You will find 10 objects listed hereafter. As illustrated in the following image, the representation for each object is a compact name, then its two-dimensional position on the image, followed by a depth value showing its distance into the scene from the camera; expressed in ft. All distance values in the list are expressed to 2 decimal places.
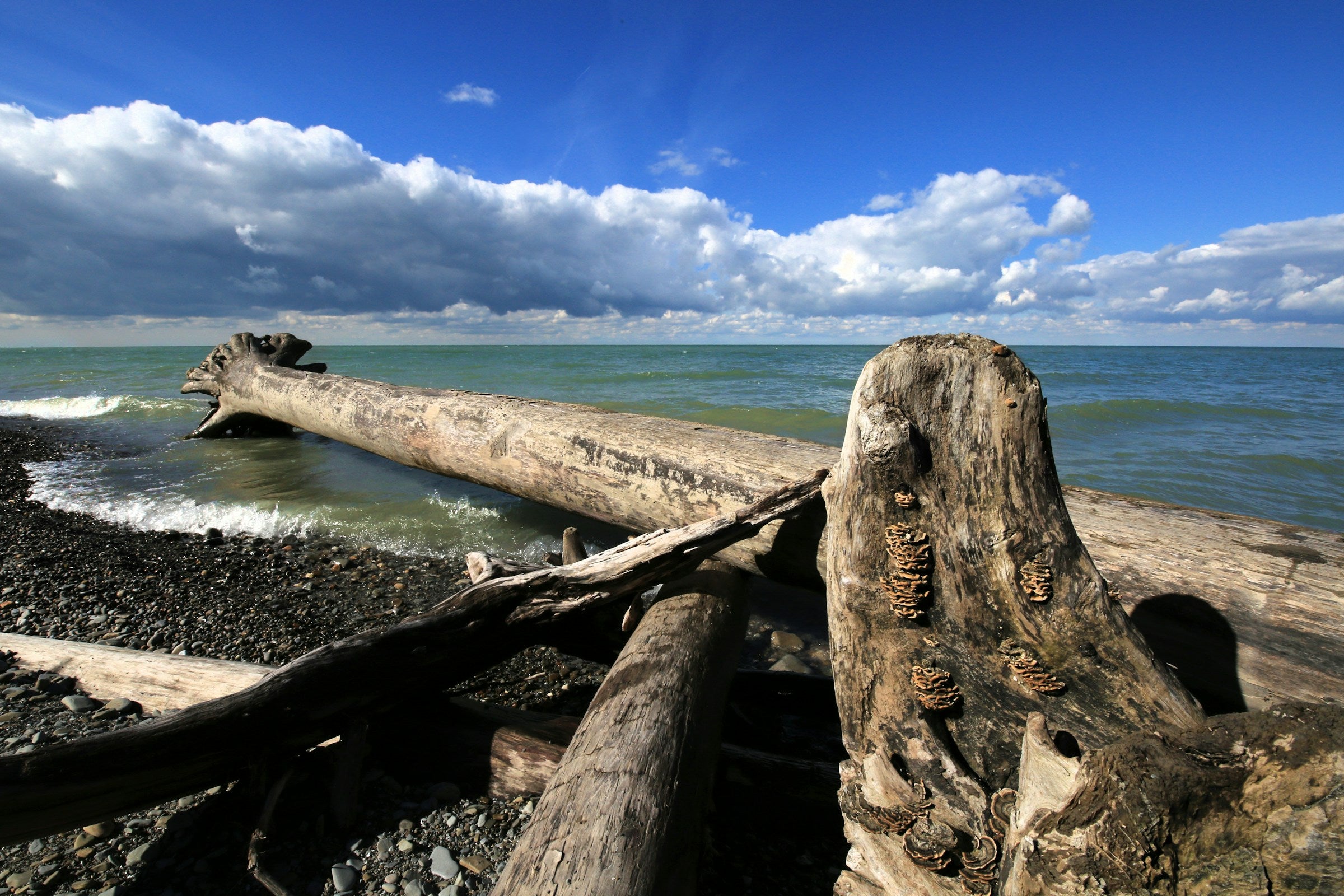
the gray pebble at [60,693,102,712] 9.08
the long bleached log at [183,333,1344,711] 7.22
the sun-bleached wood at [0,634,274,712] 8.77
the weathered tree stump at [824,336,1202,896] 5.55
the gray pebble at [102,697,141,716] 9.06
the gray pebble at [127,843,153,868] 6.48
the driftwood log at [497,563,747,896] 4.69
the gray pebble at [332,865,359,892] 6.34
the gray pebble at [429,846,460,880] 6.55
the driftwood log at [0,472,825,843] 5.65
